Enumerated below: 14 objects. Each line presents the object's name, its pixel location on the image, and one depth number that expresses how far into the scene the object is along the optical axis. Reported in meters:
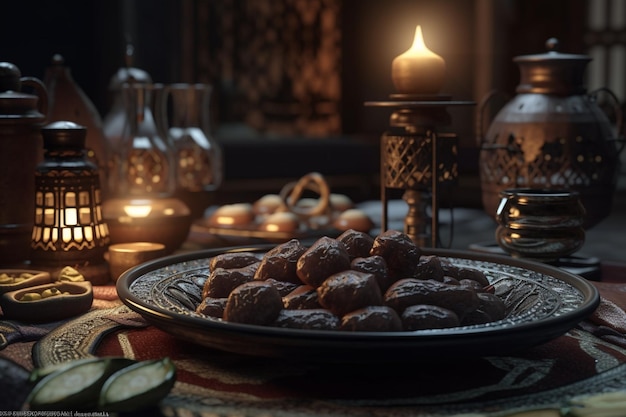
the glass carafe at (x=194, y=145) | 1.88
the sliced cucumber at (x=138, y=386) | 0.71
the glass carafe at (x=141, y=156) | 1.64
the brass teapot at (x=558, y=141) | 1.53
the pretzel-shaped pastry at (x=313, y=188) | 1.83
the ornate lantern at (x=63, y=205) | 1.31
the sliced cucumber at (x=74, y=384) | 0.72
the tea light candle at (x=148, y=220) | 1.48
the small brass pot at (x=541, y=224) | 1.25
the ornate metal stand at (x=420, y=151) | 1.43
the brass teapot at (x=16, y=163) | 1.38
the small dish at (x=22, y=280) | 1.14
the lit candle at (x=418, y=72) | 1.44
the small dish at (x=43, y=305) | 1.07
